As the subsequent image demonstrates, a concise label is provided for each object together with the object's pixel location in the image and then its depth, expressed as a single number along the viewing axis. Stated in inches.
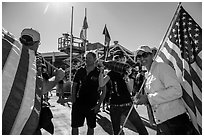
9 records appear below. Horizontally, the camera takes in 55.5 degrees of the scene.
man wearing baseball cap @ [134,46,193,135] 83.1
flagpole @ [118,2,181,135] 102.1
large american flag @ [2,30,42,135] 51.9
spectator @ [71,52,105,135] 130.1
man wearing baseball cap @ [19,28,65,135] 80.5
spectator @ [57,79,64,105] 429.3
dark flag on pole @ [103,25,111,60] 468.2
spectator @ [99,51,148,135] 131.1
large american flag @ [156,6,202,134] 87.6
